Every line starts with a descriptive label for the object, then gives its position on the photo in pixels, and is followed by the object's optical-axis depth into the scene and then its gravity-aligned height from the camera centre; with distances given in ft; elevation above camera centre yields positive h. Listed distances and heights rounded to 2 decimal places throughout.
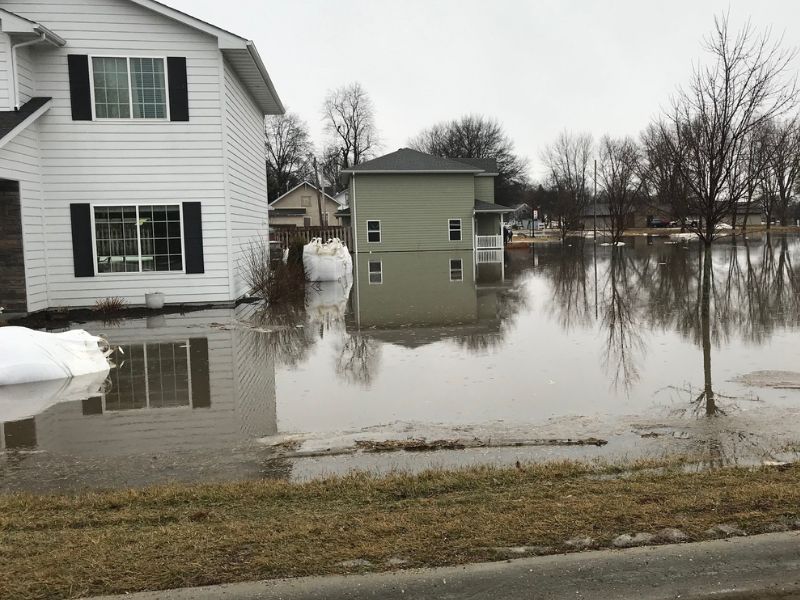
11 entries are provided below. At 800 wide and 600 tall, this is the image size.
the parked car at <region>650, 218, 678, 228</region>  304.09 +11.44
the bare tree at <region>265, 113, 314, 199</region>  277.23 +44.43
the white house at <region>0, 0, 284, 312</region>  50.67 +8.42
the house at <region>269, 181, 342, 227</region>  240.94 +19.50
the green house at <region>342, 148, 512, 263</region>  132.87 +9.78
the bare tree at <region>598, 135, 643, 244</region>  150.30 +13.62
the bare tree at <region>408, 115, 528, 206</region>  270.05 +42.31
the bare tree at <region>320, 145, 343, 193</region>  276.19 +37.96
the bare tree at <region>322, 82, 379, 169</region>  272.31 +51.73
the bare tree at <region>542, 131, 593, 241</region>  207.25 +32.36
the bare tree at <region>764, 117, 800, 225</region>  174.59 +20.93
